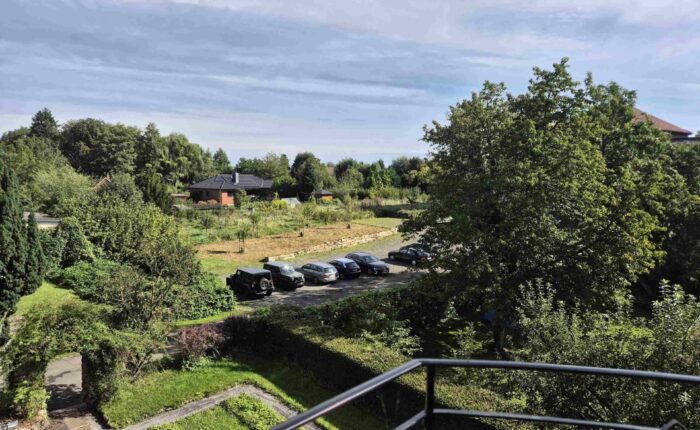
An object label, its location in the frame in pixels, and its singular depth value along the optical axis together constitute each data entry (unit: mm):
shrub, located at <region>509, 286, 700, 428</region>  6484
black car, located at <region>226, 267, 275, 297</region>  19672
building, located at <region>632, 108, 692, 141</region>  39919
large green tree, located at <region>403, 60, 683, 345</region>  13102
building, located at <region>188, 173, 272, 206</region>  52219
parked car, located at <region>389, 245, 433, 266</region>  27625
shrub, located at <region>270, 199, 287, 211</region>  42606
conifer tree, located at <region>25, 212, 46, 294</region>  16094
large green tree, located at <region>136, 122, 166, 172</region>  61312
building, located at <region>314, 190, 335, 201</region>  58219
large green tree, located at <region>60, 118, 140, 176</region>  58562
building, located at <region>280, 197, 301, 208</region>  52625
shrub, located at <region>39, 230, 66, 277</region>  19953
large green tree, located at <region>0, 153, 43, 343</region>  15188
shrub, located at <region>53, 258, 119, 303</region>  18092
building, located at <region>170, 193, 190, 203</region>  55456
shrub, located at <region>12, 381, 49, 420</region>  9211
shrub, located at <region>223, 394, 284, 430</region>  9906
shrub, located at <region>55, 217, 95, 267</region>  20906
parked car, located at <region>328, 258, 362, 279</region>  23969
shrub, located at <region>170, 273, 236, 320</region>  16611
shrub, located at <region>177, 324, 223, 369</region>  12633
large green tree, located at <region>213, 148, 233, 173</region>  87188
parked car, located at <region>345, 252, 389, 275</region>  24859
